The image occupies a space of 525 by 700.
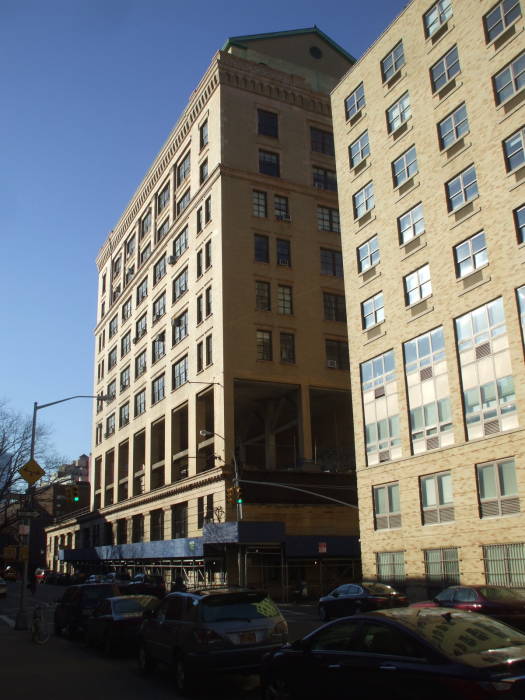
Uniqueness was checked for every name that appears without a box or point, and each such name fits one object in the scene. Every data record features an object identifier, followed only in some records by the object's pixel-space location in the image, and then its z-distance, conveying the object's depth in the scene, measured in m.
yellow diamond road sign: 25.42
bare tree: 57.81
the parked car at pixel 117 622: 16.41
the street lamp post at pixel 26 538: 24.02
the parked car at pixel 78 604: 19.97
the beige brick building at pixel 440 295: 25.69
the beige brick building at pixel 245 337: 44.31
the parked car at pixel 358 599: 22.94
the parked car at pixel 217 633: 11.23
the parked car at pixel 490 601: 17.12
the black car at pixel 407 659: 6.44
